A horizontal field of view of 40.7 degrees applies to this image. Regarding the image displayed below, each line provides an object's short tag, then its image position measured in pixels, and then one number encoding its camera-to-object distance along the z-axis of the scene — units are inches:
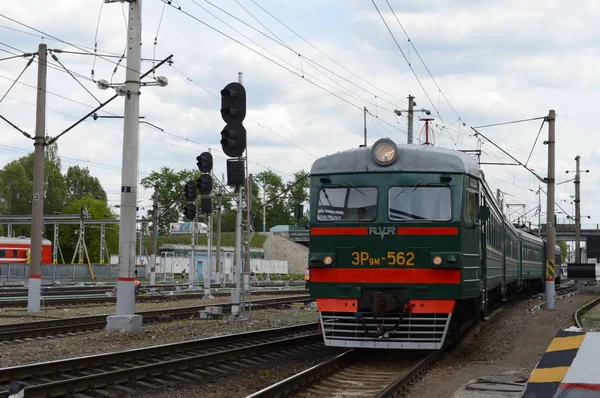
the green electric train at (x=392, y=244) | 459.2
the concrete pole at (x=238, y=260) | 768.9
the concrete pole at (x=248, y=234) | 852.0
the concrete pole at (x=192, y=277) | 1623.8
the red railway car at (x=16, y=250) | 2241.6
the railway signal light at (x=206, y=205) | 1101.7
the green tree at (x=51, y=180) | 3887.8
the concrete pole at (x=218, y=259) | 1882.0
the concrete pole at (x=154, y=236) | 1466.5
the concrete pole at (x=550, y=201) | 1090.1
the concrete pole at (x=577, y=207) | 2006.6
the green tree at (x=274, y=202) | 4857.3
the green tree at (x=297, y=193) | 4160.9
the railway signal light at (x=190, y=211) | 1115.9
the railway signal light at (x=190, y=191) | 1125.1
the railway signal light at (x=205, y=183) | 936.3
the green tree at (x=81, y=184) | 4237.2
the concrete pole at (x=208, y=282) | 1257.5
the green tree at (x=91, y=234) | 3462.1
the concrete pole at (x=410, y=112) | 1549.2
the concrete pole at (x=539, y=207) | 2535.9
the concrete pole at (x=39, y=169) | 931.3
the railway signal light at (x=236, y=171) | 748.0
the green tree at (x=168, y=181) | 4441.4
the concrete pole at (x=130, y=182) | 650.8
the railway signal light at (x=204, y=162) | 924.6
